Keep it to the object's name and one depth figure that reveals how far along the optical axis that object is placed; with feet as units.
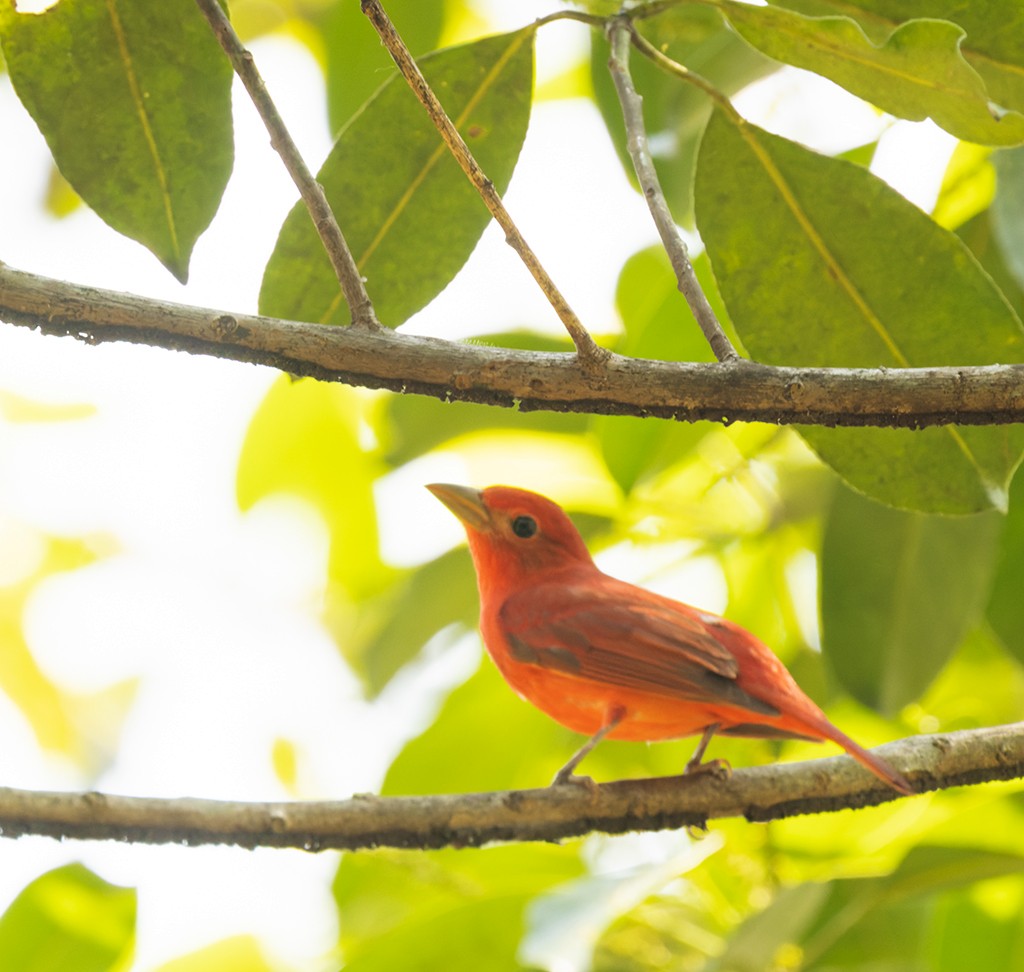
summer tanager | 15.11
